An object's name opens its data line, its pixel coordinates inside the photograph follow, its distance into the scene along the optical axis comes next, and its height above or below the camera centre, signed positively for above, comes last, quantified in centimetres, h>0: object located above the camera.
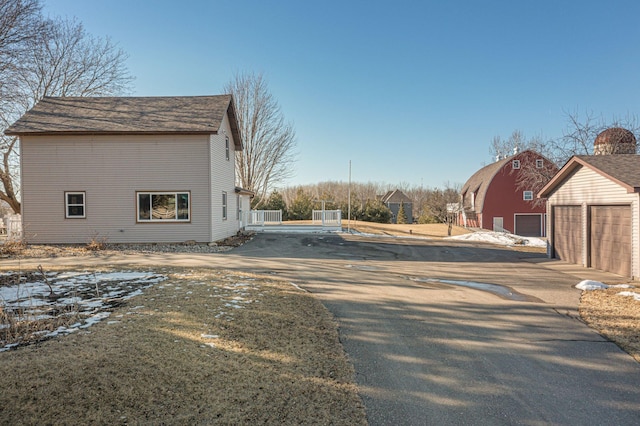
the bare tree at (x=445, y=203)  3924 +71
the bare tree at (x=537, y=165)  2383 +358
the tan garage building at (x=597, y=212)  1066 -14
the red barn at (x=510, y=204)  3447 +45
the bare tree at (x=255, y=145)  3359 +604
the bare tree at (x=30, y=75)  1223 +638
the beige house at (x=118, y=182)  1678 +137
